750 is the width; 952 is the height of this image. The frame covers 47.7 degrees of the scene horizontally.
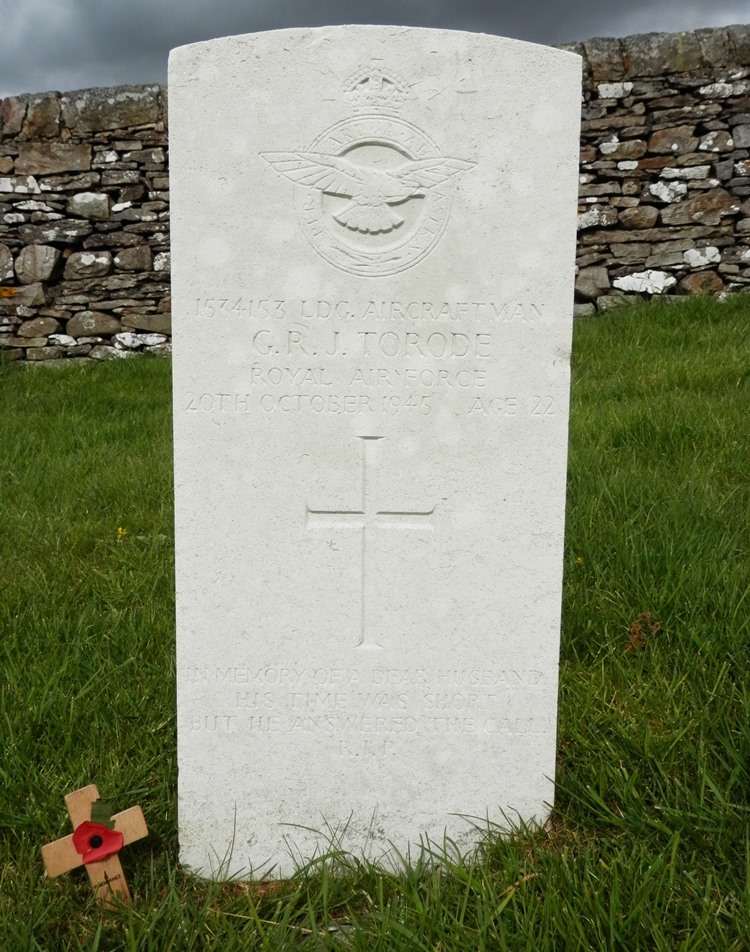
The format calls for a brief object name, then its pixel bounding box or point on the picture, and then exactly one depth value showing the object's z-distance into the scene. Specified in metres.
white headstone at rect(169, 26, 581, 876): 1.74
